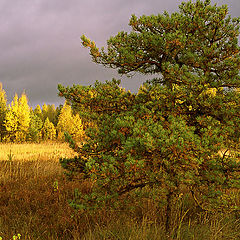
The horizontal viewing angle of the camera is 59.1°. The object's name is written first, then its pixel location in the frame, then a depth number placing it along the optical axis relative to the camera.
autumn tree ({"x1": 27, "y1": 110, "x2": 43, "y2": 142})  32.39
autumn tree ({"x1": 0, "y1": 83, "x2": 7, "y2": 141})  33.59
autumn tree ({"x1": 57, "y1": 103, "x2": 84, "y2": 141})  34.44
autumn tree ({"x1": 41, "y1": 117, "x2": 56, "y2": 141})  44.22
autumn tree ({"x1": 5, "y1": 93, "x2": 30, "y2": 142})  29.24
